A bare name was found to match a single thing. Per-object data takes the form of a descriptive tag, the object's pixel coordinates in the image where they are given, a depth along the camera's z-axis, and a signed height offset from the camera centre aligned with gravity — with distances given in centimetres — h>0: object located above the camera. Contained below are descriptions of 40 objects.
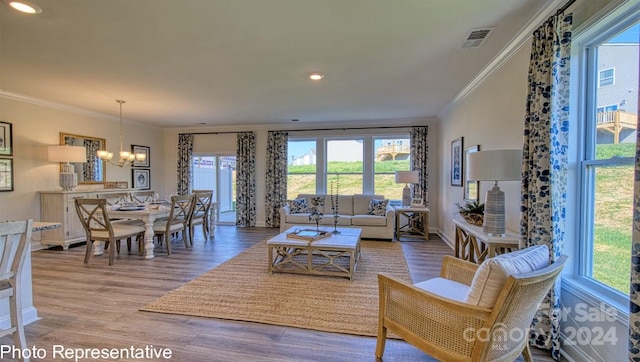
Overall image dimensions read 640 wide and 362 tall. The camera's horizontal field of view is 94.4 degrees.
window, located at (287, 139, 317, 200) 729 +18
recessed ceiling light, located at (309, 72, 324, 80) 367 +125
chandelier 473 +32
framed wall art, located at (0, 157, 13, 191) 450 +0
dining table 444 -62
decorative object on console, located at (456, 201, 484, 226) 312 -41
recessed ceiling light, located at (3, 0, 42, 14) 212 +123
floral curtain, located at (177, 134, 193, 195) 768 +34
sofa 571 -79
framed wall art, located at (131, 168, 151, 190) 691 -10
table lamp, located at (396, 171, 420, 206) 605 -2
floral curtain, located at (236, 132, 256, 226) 736 -10
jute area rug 259 -125
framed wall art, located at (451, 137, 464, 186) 477 +23
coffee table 361 -101
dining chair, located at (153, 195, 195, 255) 473 -76
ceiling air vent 259 +127
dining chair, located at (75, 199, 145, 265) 404 -78
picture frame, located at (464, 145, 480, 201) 389 -16
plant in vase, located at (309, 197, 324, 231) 445 -61
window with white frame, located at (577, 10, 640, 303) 174 +15
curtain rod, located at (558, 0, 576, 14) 192 +112
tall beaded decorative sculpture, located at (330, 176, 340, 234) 622 -46
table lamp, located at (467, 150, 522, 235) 246 +4
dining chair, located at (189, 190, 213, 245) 551 -69
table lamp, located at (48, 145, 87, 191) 497 +28
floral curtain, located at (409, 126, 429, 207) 654 +37
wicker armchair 146 -80
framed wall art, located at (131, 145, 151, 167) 688 +55
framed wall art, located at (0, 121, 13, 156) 450 +55
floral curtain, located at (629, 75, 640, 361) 130 -44
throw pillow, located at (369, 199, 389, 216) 590 -64
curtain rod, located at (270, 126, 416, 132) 680 +111
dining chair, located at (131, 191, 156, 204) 569 -42
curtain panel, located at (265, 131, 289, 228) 720 +0
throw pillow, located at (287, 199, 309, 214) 624 -65
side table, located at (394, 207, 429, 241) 584 -98
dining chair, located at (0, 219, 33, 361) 189 -72
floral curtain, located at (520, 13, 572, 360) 200 +13
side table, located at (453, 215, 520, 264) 252 -61
